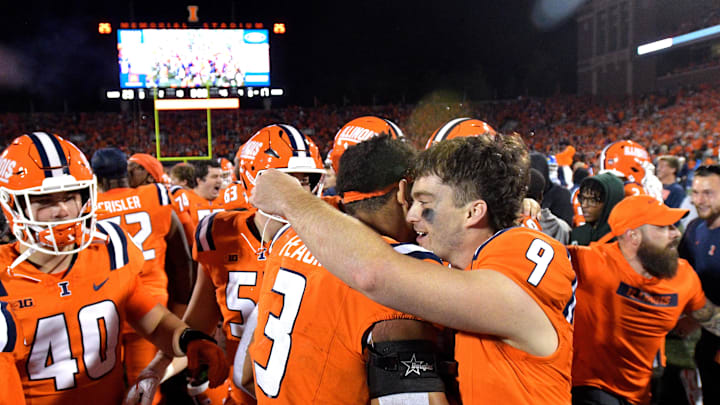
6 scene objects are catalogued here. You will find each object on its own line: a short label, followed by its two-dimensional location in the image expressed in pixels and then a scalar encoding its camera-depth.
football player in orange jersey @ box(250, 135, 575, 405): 1.30
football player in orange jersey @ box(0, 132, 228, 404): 2.02
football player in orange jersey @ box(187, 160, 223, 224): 6.30
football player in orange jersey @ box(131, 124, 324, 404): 2.62
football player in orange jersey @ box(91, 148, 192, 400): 3.83
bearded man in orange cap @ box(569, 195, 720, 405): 2.85
